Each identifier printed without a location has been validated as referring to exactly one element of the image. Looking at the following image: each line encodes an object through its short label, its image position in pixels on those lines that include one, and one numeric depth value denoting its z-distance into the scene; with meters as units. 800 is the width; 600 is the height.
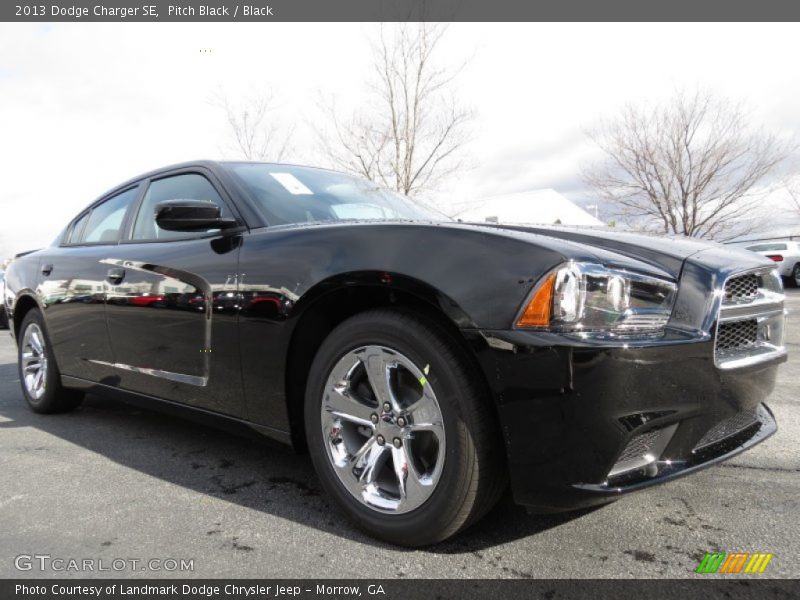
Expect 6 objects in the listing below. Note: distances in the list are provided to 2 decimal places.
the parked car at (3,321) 11.80
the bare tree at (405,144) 14.37
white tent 30.50
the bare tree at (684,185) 19.77
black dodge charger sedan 1.75
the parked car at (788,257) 16.67
